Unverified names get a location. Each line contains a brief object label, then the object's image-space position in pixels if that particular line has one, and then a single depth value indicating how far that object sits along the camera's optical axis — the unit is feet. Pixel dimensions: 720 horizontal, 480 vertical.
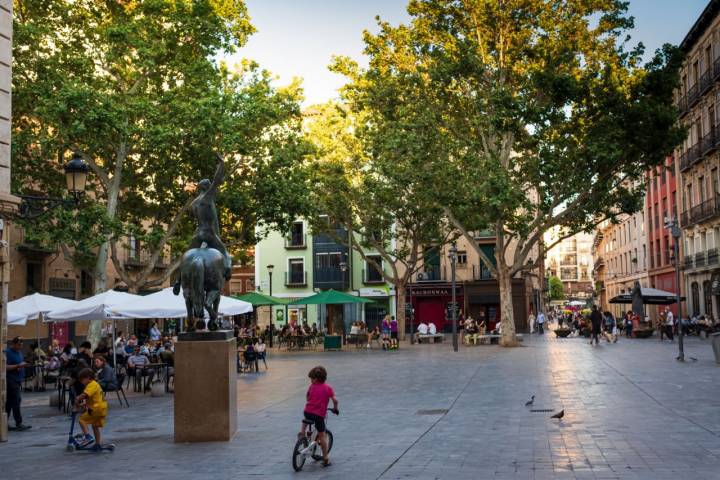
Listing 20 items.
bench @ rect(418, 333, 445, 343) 133.08
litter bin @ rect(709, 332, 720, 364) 70.59
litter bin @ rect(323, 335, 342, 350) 115.34
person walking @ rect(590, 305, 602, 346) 112.57
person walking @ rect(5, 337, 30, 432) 41.39
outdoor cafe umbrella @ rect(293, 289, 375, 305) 113.91
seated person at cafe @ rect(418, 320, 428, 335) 134.10
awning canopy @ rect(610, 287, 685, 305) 135.13
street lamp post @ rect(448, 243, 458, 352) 105.60
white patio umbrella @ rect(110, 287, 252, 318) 60.49
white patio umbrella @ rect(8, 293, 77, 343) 63.10
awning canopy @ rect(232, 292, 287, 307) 107.45
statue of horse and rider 37.63
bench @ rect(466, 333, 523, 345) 122.43
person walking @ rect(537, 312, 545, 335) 160.15
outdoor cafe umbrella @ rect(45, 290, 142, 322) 60.70
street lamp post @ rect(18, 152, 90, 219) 41.45
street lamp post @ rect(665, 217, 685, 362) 76.03
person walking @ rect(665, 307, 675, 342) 120.88
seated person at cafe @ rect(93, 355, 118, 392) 46.95
